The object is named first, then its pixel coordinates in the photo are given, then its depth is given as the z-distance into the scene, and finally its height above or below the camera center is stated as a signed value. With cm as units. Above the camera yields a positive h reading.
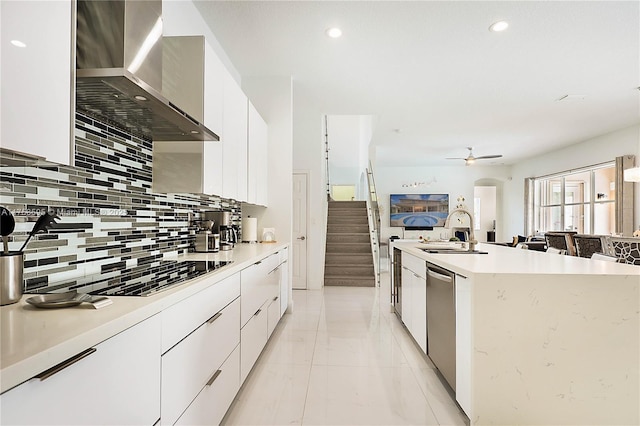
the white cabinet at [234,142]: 285 +64
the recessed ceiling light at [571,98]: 500 +171
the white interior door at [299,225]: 568 -18
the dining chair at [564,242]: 538 -42
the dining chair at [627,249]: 359 -37
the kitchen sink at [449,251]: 301 -33
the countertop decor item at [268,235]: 423 -26
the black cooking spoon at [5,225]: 111 -4
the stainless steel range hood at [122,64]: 142 +66
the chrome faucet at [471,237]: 315 -21
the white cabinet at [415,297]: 282 -75
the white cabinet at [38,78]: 96 +41
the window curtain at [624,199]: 657 +30
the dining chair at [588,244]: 443 -40
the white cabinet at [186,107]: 237 +74
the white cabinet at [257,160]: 364 +62
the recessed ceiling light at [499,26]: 317 +175
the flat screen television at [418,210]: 1171 +15
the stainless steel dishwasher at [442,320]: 216 -72
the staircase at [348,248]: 637 -69
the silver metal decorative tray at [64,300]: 103 -27
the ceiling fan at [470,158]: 832 +135
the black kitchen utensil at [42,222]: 119 -3
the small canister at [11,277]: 108 -20
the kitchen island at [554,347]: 178 -69
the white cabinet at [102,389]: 71 -43
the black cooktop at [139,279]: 132 -30
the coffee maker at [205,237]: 292 -19
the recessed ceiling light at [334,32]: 332 +176
